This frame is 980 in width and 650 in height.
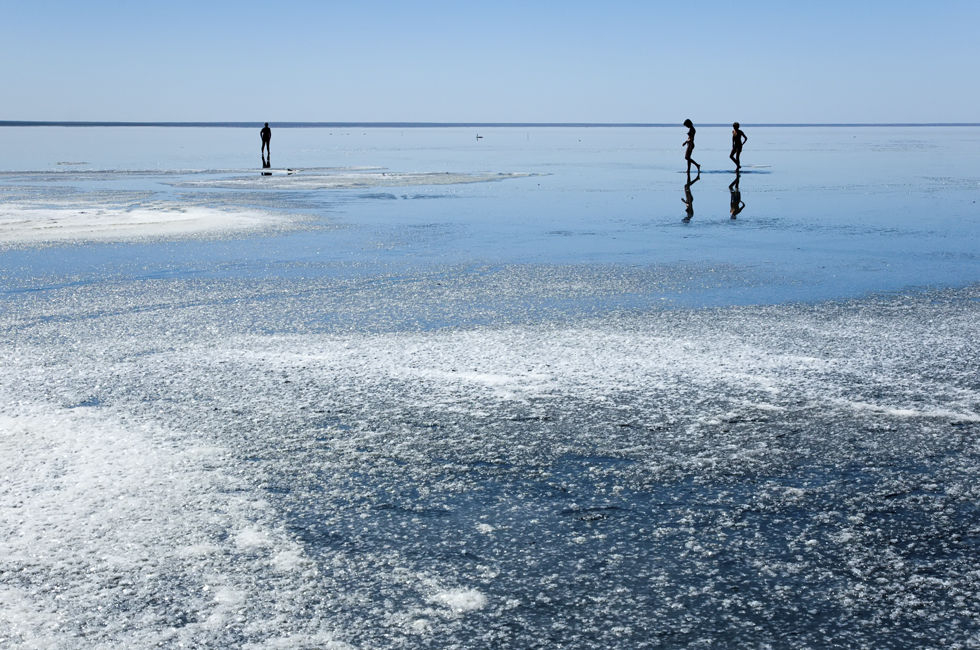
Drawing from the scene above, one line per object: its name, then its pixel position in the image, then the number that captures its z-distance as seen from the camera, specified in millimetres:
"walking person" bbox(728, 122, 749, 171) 25547
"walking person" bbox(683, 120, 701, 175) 23852
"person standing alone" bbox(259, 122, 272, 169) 33619
